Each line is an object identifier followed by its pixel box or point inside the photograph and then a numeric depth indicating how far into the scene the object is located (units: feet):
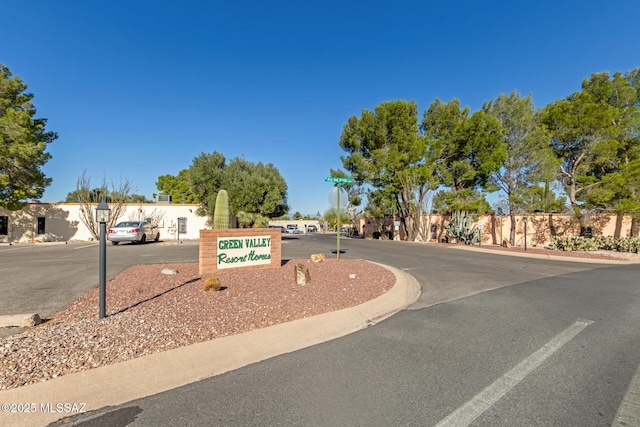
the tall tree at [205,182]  82.28
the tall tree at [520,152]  64.18
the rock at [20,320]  13.68
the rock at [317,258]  33.99
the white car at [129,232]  59.27
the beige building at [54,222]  76.13
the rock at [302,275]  22.80
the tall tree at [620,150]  55.01
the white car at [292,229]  170.91
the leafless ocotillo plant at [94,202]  76.48
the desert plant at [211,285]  19.80
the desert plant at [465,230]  76.43
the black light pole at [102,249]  14.64
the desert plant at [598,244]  54.37
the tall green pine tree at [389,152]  81.25
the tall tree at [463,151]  73.36
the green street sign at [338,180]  33.45
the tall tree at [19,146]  56.75
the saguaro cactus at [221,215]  28.35
